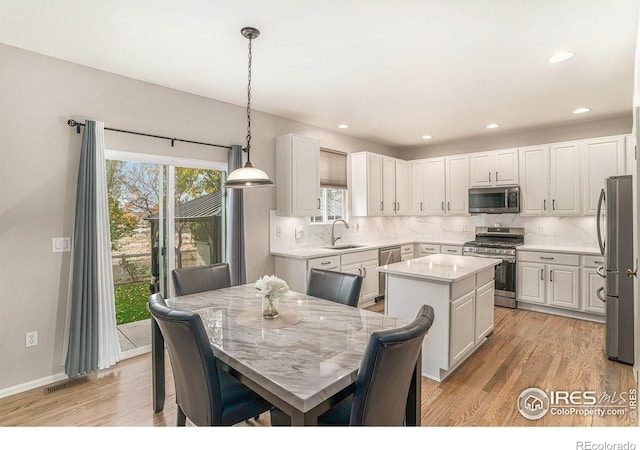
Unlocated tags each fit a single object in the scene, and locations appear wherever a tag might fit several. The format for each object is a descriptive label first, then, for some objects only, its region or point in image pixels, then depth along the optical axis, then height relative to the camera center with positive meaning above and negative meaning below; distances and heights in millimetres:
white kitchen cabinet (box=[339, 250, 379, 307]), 4465 -595
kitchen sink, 4915 -315
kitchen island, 2734 -676
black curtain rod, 2718 +880
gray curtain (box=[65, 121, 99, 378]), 2670 -379
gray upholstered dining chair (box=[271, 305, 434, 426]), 1204 -573
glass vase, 1975 -485
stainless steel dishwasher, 5027 -519
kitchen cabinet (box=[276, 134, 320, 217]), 4160 +652
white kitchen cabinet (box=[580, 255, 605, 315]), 4070 -734
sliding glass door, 3133 +67
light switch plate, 2676 -129
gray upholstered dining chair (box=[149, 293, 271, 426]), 1455 -710
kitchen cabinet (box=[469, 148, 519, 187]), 4961 +867
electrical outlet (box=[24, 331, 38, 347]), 2566 -854
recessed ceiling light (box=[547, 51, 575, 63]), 2633 +1347
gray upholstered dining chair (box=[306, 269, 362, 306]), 2295 -437
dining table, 1243 -565
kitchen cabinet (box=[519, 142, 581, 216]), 4477 +621
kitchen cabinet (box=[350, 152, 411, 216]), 5238 +667
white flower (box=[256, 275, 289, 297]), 1919 -350
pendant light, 2197 +326
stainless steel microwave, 4855 +370
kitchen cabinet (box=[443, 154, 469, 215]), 5434 +681
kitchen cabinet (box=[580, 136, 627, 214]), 4141 +764
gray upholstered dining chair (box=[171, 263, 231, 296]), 2574 -420
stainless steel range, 4699 -421
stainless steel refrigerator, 2918 -408
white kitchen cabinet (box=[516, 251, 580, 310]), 4246 -737
